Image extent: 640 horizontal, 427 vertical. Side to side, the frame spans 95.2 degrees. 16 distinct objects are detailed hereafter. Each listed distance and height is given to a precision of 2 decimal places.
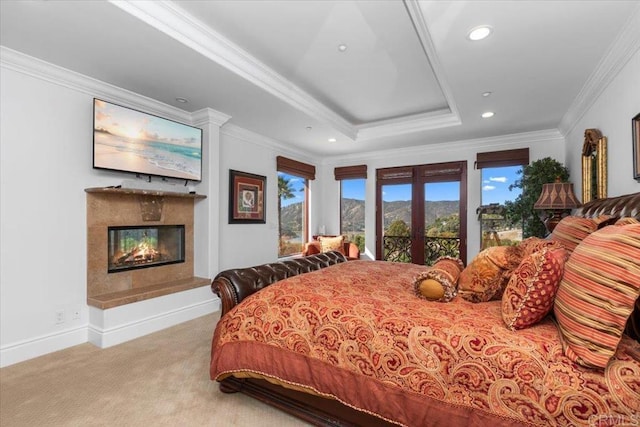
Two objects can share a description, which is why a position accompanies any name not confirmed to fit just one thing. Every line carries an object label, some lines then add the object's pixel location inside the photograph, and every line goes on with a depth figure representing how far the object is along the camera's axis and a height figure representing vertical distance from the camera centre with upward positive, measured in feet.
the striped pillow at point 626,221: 4.14 -0.10
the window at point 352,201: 19.83 +0.88
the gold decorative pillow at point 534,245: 5.02 -0.57
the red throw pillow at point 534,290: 4.10 -1.09
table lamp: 10.57 +0.51
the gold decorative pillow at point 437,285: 5.59 -1.39
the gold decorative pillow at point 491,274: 5.53 -1.15
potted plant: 12.86 +1.03
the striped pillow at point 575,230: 5.53 -0.32
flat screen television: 9.55 +2.53
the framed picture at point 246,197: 14.33 +0.82
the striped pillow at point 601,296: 3.32 -0.98
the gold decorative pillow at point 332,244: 17.33 -1.81
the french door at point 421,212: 16.72 +0.10
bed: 3.46 -2.11
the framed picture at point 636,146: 6.49 +1.53
